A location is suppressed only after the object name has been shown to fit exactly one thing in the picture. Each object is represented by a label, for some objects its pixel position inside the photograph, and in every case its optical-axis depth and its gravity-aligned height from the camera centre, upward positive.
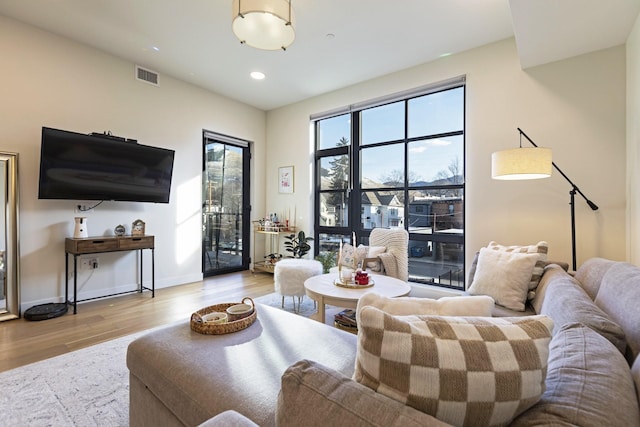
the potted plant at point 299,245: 4.86 -0.44
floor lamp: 2.24 +0.41
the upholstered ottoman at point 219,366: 1.01 -0.58
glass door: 4.94 +0.22
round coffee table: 2.29 -0.59
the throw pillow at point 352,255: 3.50 -0.44
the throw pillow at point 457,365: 0.61 -0.31
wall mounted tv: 3.10 +0.57
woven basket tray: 1.47 -0.53
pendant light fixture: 2.15 +1.49
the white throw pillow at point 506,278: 2.09 -0.44
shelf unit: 5.11 -0.39
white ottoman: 3.31 -0.66
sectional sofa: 0.62 -0.41
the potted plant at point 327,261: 3.94 -0.58
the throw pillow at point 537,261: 2.14 -0.30
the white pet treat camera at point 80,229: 3.33 -0.12
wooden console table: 3.20 -0.32
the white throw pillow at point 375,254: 3.37 -0.42
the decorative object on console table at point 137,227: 3.86 -0.12
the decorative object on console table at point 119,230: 3.77 -0.15
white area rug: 1.62 -1.05
